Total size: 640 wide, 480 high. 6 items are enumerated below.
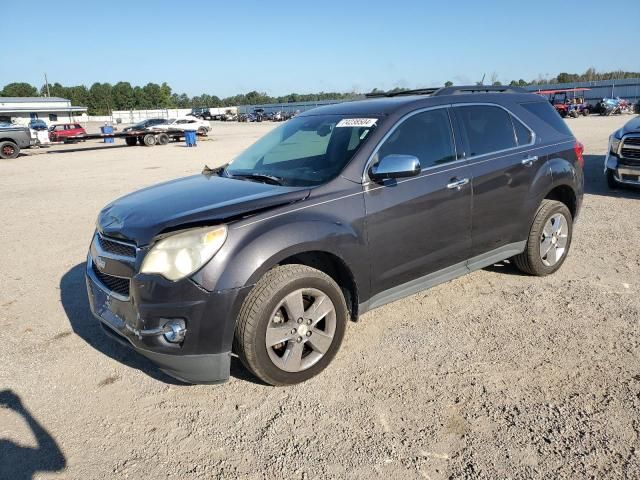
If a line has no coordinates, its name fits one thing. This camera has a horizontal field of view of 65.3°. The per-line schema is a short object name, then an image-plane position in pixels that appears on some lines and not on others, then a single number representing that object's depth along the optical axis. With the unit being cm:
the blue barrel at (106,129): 3547
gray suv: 298
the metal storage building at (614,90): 5538
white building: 7419
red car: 3219
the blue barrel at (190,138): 2711
